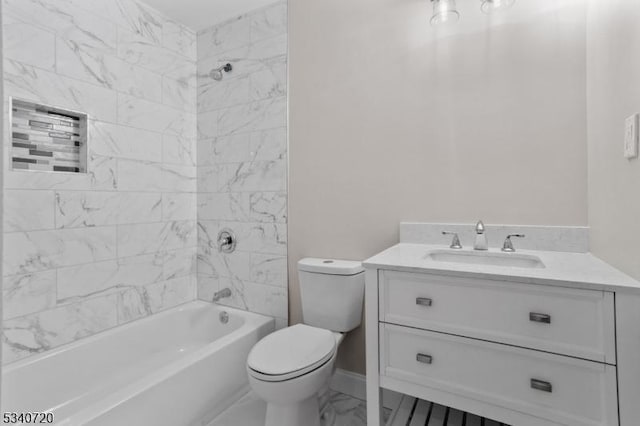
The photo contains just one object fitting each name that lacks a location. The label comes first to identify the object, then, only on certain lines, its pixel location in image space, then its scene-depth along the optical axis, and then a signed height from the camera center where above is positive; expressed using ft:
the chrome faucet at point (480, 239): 5.43 -0.42
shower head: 8.23 +3.29
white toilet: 5.09 -2.14
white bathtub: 5.01 -2.70
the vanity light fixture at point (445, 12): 5.78 +3.24
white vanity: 3.61 -1.43
